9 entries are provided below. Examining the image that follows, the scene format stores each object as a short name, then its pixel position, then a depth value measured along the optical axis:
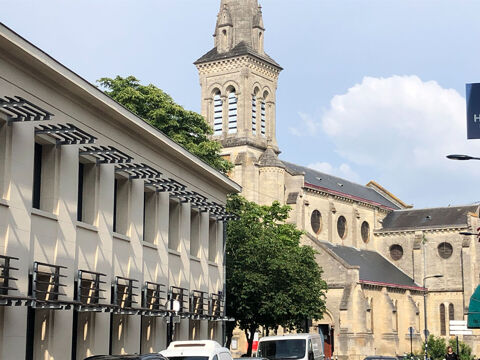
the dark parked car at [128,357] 17.11
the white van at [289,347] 30.10
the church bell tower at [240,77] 84.31
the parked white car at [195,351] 20.94
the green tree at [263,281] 46.22
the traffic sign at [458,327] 50.06
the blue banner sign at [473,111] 20.20
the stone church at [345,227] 77.38
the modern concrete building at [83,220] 20.52
